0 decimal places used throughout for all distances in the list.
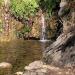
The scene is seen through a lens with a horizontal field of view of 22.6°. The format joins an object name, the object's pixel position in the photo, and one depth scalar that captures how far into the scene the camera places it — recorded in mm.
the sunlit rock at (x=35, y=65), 13099
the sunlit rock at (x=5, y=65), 16424
